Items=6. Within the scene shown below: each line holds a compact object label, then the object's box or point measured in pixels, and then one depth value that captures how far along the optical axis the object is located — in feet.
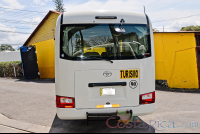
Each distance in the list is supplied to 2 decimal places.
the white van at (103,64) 12.23
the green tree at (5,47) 278.60
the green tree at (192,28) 141.49
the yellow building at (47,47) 47.91
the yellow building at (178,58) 31.48
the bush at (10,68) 51.78
